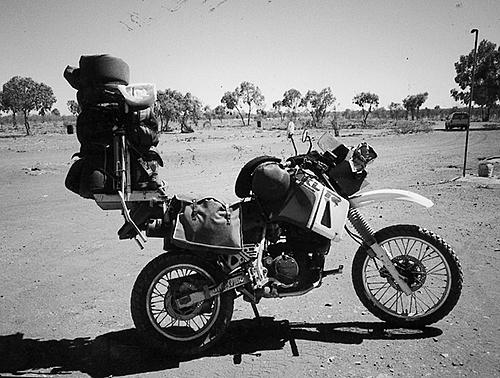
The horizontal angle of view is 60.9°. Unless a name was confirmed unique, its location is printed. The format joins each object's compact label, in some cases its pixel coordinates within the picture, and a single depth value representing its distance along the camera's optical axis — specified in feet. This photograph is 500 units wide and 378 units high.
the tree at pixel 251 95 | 217.36
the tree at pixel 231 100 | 216.54
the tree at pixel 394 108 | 286.05
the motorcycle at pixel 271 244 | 10.55
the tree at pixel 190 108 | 157.07
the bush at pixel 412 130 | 119.57
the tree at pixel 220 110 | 272.51
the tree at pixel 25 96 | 147.95
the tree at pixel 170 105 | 150.30
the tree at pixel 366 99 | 205.40
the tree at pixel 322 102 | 203.82
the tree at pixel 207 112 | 261.63
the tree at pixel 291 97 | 227.81
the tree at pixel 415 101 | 261.03
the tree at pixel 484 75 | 177.37
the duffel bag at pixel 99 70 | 10.51
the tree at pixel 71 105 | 217.01
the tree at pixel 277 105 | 257.28
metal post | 33.23
